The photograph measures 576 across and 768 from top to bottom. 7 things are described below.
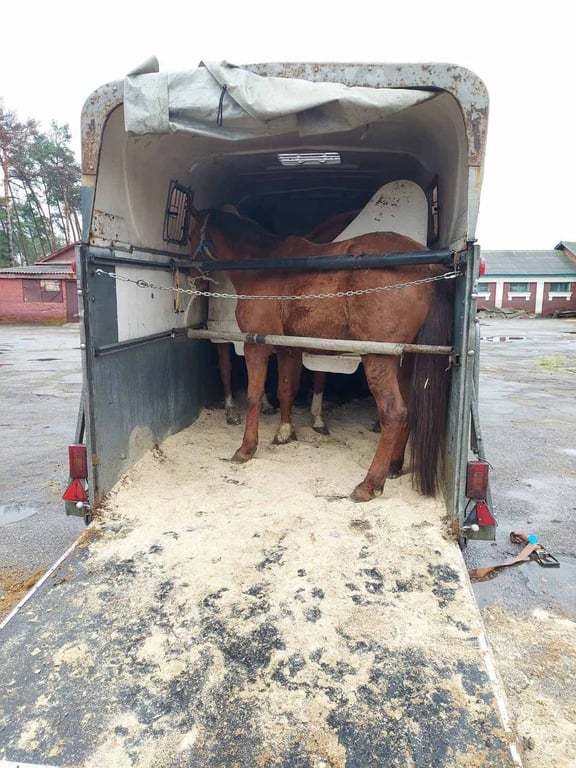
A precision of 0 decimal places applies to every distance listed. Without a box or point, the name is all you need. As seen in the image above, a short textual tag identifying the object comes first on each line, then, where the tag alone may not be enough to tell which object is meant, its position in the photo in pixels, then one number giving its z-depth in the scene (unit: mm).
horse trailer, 1479
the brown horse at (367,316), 2949
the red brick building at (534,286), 36188
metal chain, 2758
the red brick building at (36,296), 25484
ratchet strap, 3060
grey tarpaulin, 2205
